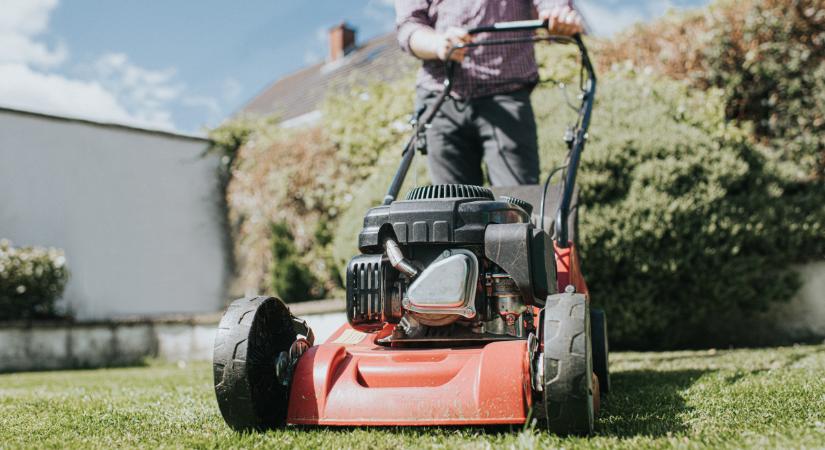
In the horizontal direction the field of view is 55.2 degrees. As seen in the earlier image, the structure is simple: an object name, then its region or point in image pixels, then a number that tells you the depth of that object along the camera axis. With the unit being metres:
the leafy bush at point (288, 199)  7.52
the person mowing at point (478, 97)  3.26
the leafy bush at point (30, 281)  6.98
